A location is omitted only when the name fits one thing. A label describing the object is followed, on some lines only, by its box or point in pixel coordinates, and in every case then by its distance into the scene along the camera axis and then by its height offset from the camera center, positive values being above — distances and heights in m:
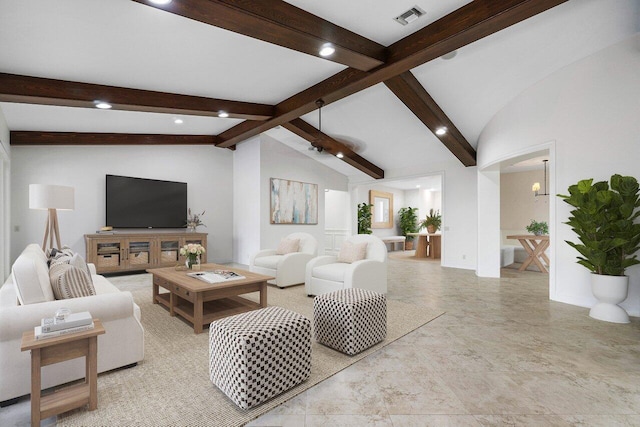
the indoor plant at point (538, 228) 6.55 -0.25
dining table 6.29 -0.65
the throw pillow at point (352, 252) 4.18 -0.49
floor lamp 3.56 +0.22
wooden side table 1.57 -0.79
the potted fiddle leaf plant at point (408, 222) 11.28 -0.21
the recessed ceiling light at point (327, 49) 2.94 +1.63
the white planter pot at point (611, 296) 3.27 -0.85
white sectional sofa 1.78 -0.70
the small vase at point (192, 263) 3.90 -0.59
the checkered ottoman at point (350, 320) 2.42 -0.84
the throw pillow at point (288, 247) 5.10 -0.51
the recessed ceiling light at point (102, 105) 3.76 +1.38
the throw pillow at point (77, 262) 2.50 -0.38
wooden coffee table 2.92 -0.79
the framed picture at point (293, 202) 7.27 +0.35
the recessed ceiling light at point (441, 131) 5.26 +1.47
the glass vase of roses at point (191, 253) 3.86 -0.46
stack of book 1.63 -0.59
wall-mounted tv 5.89 +0.27
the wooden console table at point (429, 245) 8.70 -0.83
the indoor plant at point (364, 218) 9.43 -0.05
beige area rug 1.67 -1.09
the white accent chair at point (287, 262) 4.70 -0.72
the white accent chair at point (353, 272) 3.77 -0.70
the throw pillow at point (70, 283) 2.11 -0.46
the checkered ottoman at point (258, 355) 1.76 -0.83
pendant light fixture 6.81 +0.67
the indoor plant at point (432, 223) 8.86 -0.19
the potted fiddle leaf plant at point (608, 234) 3.17 -0.19
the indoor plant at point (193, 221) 6.80 -0.11
